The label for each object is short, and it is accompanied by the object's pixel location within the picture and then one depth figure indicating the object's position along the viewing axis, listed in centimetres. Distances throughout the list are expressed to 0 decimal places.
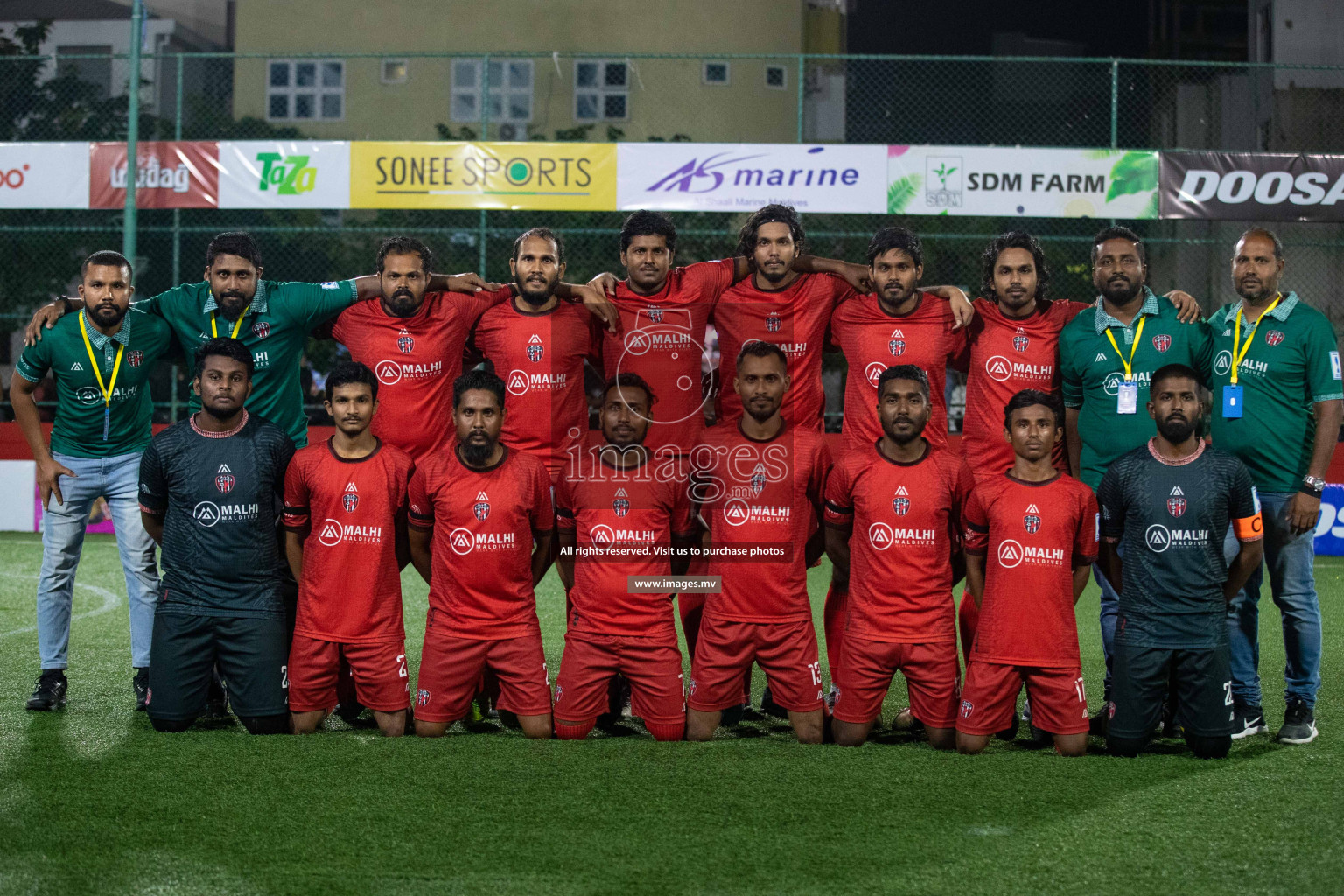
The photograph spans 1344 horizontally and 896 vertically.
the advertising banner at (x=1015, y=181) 1291
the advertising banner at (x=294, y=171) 1330
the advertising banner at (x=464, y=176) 1325
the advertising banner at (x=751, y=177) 1297
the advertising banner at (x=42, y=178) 1363
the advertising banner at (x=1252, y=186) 1308
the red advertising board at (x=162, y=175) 1349
